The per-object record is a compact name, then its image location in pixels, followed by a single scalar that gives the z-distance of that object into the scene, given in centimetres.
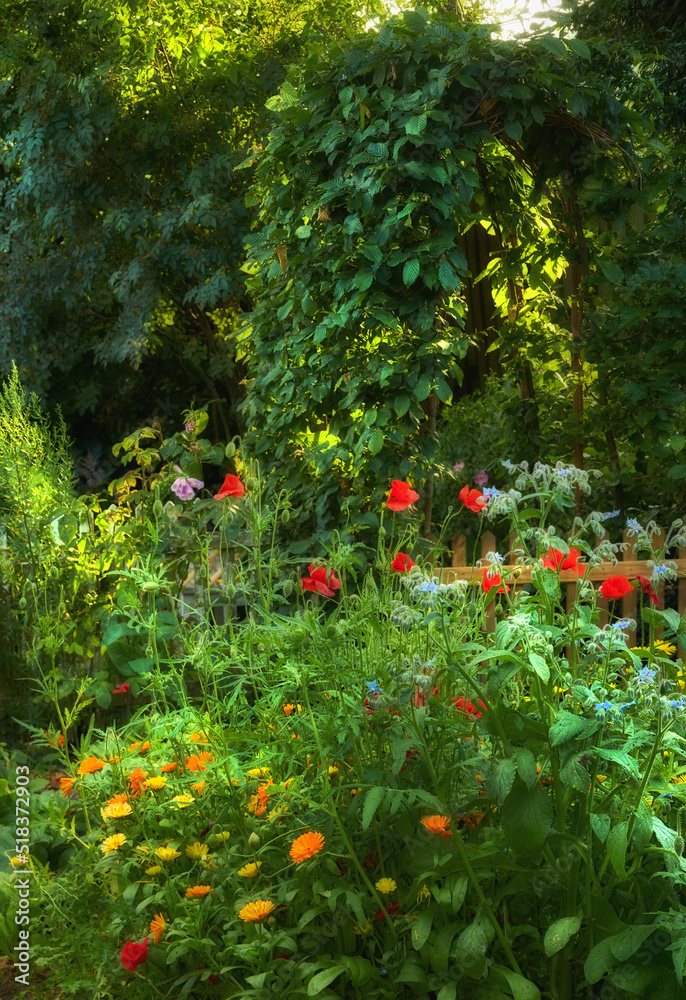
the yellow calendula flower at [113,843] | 192
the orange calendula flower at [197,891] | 171
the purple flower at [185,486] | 322
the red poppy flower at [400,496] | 234
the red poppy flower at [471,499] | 229
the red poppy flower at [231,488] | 233
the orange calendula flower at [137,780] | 207
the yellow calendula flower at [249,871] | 172
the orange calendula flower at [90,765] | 203
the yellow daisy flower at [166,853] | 186
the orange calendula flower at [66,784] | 215
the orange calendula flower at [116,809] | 195
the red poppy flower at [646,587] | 197
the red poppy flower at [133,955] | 162
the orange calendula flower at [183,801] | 194
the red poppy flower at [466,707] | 185
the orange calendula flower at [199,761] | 209
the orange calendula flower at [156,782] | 198
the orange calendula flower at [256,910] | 159
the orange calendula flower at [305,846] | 159
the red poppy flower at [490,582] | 204
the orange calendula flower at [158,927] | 173
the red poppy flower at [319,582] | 209
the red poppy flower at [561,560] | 186
